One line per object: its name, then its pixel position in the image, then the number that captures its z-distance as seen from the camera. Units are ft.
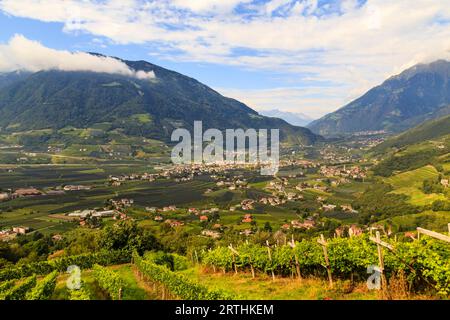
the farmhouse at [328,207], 427.00
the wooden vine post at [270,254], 73.41
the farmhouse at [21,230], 302.43
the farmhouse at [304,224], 321.60
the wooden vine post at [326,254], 56.74
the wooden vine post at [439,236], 38.96
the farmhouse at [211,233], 288.45
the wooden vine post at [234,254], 85.45
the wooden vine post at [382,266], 45.85
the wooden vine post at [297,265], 65.12
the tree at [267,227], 321.07
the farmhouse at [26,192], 464.36
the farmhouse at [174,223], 334.15
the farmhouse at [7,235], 274.16
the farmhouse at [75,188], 526.98
